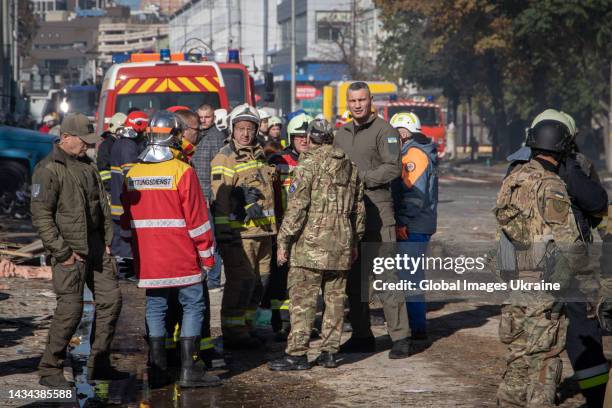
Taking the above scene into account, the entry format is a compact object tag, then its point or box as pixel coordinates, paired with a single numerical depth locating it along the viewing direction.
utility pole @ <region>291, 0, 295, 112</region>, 53.81
